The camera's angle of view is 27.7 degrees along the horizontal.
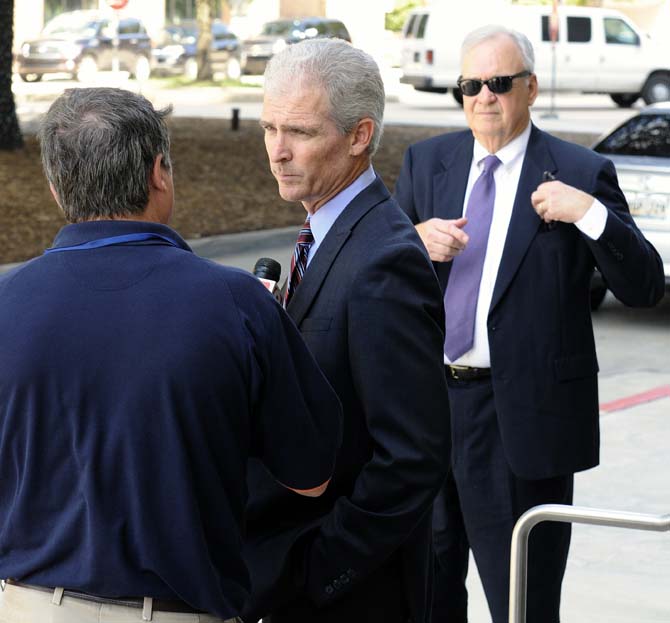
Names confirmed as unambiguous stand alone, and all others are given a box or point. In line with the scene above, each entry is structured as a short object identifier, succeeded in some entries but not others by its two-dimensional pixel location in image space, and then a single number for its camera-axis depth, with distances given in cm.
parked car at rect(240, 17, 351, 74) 3894
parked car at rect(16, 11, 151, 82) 3534
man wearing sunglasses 364
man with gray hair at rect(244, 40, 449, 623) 259
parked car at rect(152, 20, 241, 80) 3969
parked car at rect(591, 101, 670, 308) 1002
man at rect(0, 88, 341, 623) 222
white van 3022
